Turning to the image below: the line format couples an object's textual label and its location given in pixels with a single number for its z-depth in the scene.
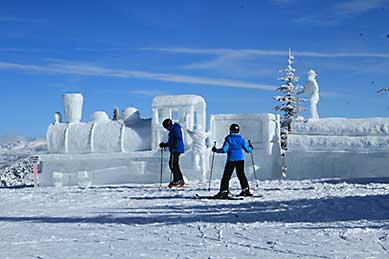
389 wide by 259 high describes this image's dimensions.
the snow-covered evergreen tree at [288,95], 38.47
